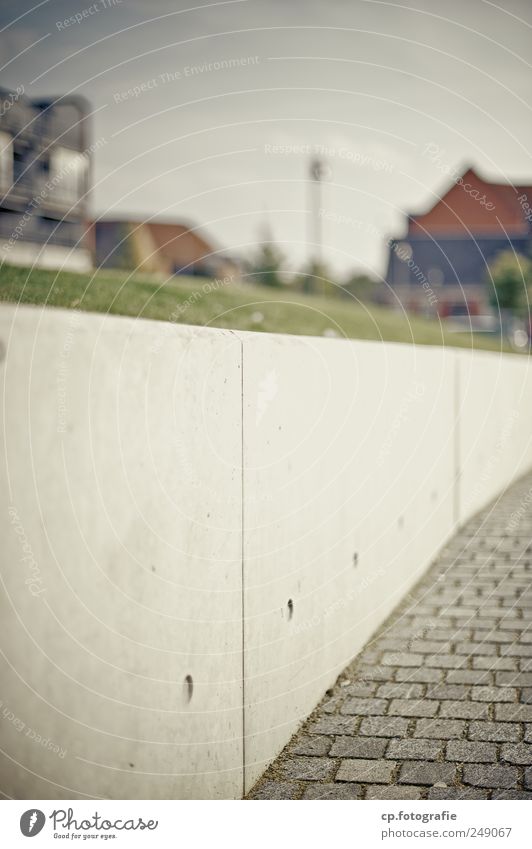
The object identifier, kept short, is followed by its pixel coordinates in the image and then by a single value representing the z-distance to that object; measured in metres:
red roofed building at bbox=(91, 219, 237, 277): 60.00
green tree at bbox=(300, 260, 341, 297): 38.23
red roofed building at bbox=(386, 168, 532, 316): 81.12
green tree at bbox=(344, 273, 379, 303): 62.34
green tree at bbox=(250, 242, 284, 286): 48.26
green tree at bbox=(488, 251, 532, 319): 54.38
